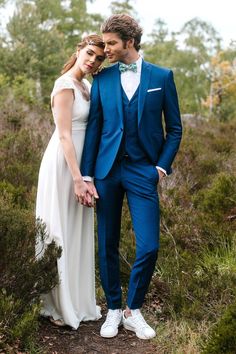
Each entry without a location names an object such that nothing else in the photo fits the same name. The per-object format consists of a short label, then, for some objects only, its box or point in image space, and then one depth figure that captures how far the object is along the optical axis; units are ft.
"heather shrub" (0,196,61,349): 12.95
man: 12.87
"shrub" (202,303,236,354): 10.07
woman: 13.17
